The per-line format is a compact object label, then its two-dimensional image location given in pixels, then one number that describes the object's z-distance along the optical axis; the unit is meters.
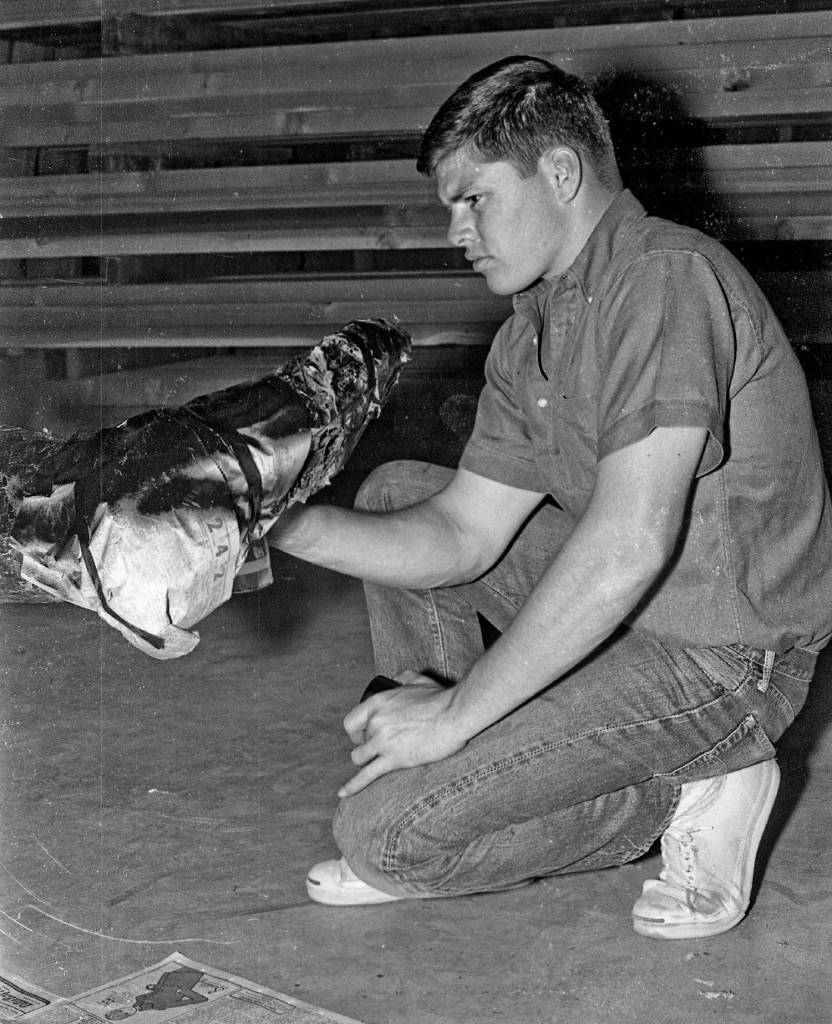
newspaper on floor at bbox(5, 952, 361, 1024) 1.25
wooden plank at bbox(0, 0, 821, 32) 2.56
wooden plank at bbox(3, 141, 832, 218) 2.44
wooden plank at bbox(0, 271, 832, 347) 2.56
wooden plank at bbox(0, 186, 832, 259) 2.48
